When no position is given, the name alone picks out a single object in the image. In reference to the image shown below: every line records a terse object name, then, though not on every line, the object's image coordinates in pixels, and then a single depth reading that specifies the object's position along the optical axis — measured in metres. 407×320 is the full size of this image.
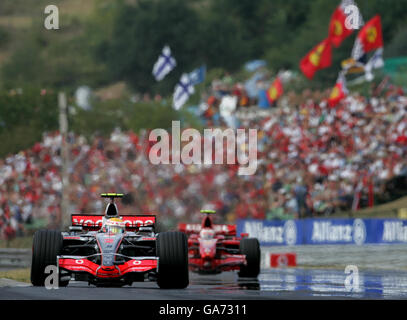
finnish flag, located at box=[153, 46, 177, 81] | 47.76
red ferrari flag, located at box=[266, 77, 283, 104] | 46.31
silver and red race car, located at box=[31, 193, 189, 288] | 14.83
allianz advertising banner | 26.78
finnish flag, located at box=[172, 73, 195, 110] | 45.44
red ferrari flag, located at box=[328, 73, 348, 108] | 38.78
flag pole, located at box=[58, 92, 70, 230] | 33.47
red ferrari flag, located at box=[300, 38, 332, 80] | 45.38
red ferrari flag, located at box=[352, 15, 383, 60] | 43.56
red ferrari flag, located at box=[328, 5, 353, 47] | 46.05
